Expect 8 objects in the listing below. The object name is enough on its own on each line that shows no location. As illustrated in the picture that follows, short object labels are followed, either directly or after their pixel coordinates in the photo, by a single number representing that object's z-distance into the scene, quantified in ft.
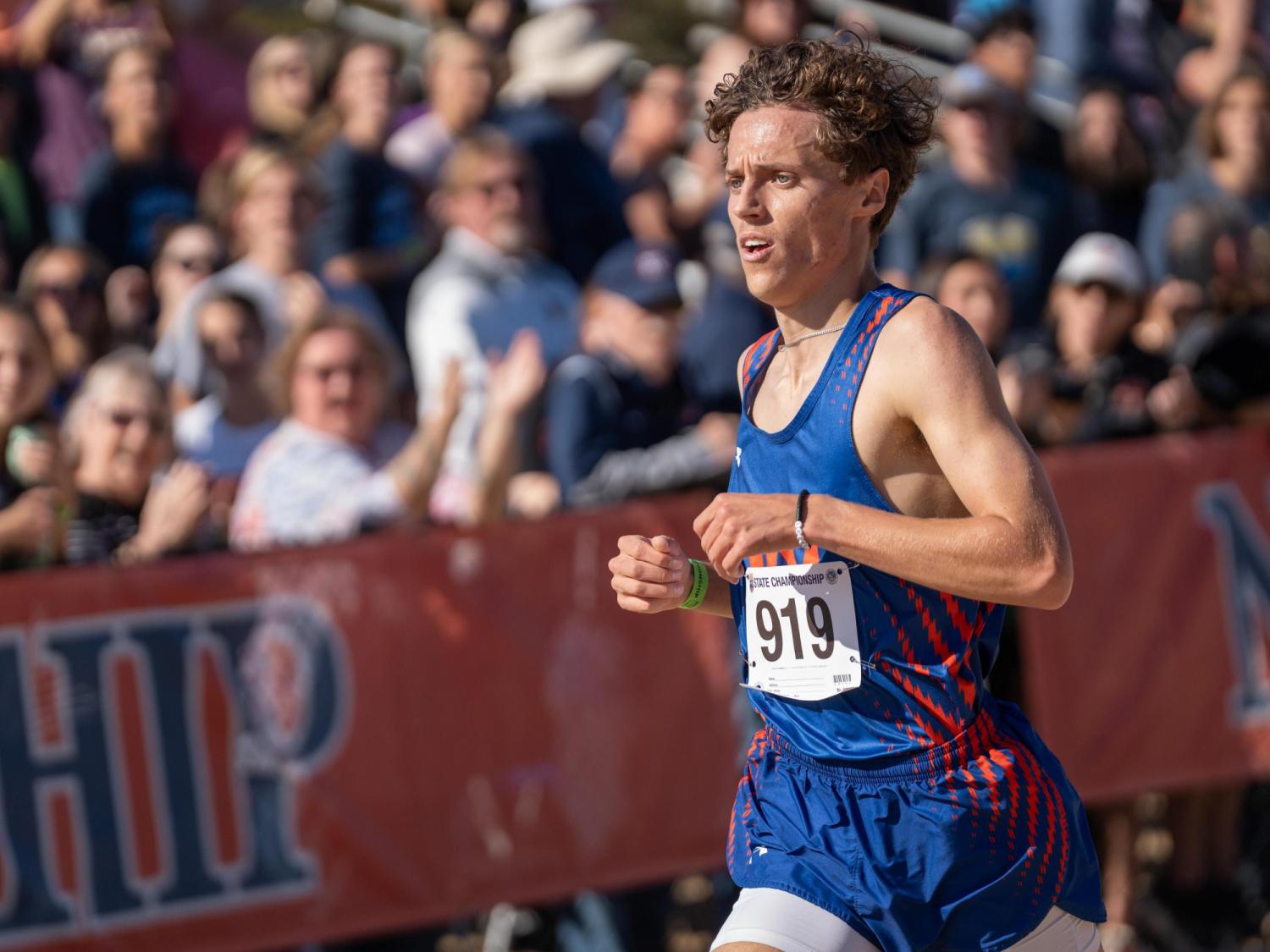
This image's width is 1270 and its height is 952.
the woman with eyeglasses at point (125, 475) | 37.70
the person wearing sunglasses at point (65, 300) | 42.83
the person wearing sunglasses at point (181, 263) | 45.06
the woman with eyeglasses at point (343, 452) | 40.01
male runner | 20.25
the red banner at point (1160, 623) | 44.52
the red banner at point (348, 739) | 35.58
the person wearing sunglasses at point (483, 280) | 45.42
